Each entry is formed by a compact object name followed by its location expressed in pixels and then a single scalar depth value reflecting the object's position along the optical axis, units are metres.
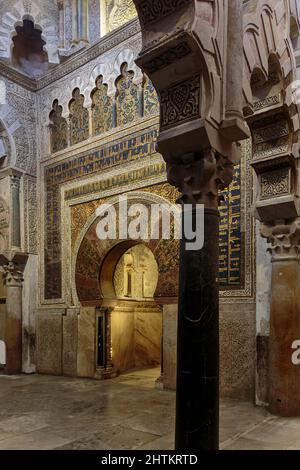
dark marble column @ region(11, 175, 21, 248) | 8.49
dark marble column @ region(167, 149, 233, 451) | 2.98
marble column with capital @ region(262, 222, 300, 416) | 4.91
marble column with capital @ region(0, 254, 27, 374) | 8.43
